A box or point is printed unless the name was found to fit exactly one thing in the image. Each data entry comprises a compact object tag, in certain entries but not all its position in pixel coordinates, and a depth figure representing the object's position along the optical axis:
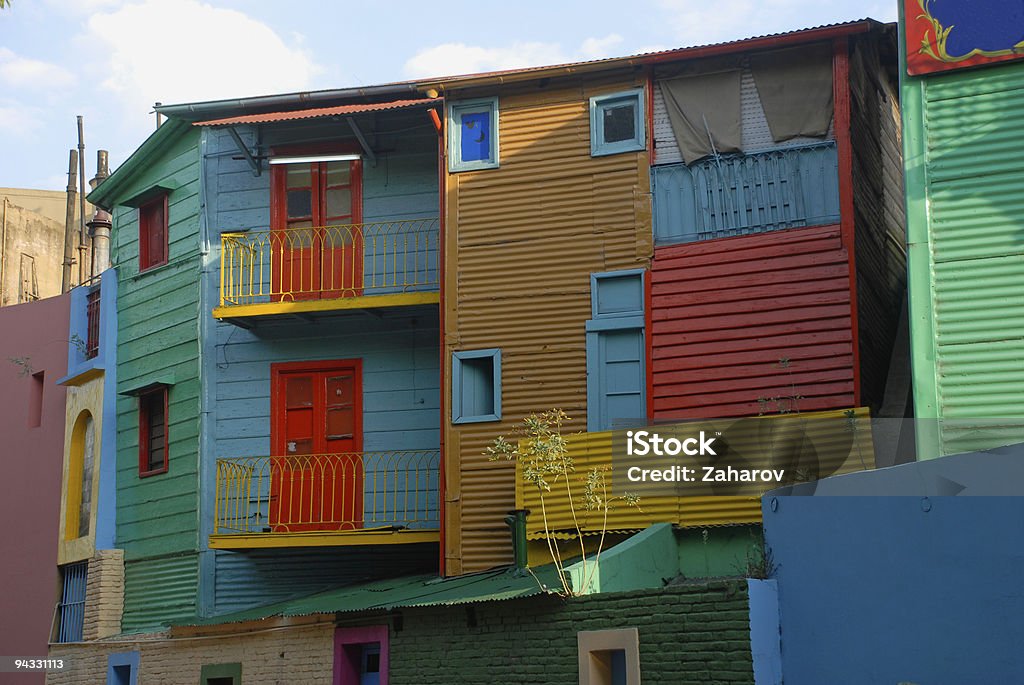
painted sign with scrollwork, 14.48
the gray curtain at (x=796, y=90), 17.80
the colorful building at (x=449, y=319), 17.34
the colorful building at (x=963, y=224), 13.96
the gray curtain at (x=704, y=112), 18.25
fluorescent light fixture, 19.98
